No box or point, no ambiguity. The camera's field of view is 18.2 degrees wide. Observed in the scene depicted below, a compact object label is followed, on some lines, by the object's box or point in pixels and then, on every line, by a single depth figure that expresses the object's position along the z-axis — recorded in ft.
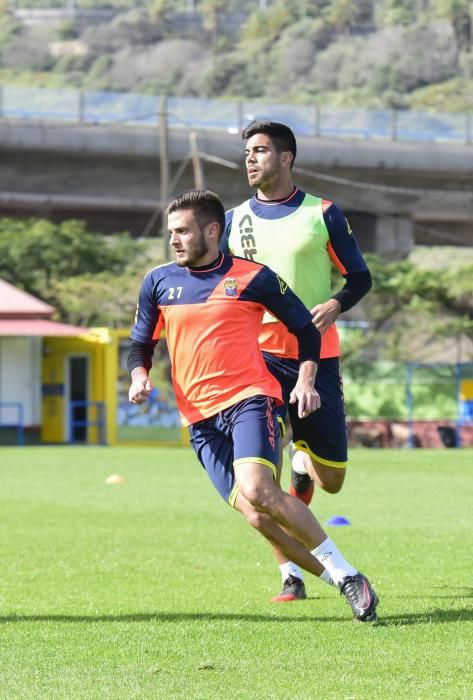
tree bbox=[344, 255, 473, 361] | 140.12
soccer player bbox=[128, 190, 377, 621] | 23.62
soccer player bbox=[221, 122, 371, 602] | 26.45
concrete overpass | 157.79
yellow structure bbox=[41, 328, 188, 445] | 122.52
